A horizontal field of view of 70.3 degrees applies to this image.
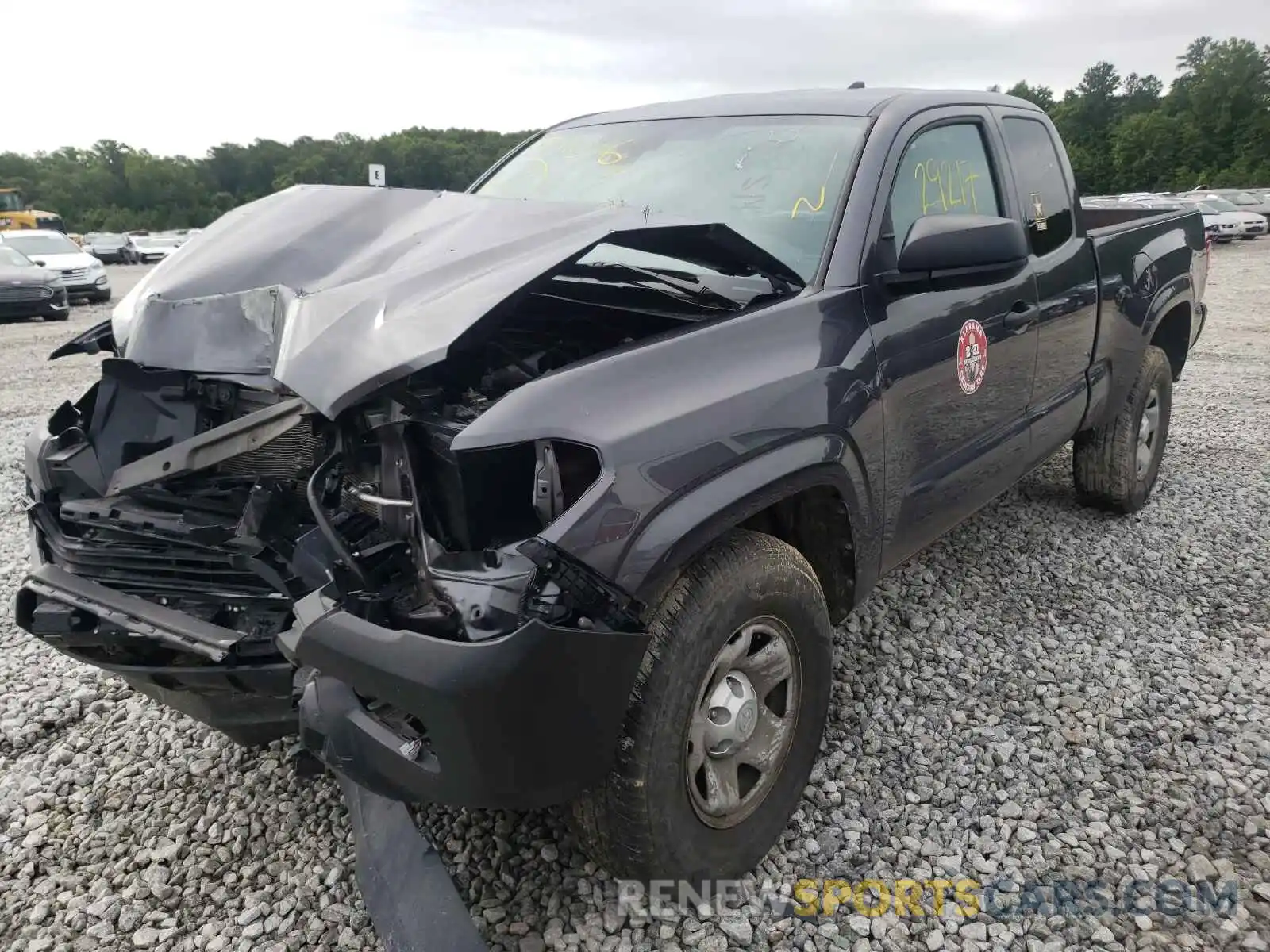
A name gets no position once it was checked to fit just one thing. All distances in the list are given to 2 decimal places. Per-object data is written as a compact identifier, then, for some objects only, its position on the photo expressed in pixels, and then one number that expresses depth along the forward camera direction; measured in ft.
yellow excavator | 106.32
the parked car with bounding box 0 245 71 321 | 43.32
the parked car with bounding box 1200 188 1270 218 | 95.81
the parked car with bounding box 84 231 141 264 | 111.86
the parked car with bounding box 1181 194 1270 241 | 84.02
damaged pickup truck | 5.61
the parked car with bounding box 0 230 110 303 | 54.13
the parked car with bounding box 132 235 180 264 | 108.27
